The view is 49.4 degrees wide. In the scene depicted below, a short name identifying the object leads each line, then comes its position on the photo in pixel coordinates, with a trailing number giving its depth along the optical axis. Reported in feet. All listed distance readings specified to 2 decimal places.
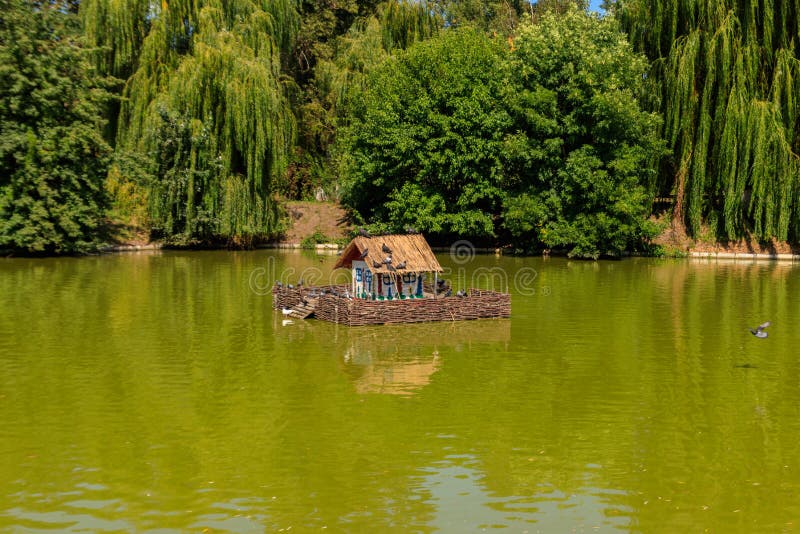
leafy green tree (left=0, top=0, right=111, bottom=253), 163.43
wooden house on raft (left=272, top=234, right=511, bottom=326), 103.71
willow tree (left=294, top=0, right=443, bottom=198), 221.46
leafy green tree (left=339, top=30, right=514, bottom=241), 185.78
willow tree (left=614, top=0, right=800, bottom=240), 169.78
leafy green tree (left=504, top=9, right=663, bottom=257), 175.11
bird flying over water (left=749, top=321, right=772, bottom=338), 79.87
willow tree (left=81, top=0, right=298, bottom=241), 183.52
